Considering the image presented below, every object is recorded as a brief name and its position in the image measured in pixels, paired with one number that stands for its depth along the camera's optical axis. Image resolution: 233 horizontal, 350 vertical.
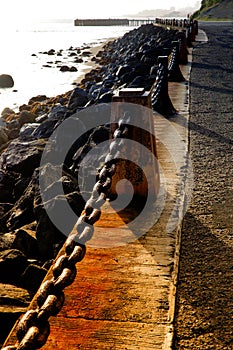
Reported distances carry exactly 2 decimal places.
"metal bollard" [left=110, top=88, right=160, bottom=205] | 3.18
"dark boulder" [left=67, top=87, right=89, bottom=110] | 10.79
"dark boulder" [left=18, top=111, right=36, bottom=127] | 11.94
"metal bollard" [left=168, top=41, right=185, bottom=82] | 8.88
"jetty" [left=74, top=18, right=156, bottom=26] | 103.31
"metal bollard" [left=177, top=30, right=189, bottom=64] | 11.10
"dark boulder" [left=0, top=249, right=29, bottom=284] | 3.67
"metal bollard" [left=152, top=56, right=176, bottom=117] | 6.23
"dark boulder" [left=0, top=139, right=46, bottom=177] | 6.63
